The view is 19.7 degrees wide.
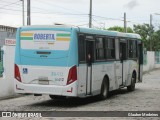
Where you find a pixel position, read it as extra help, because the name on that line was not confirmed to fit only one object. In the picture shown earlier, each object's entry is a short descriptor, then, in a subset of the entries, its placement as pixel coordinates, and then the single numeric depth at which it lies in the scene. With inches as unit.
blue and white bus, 605.6
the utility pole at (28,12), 1184.2
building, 1668.8
